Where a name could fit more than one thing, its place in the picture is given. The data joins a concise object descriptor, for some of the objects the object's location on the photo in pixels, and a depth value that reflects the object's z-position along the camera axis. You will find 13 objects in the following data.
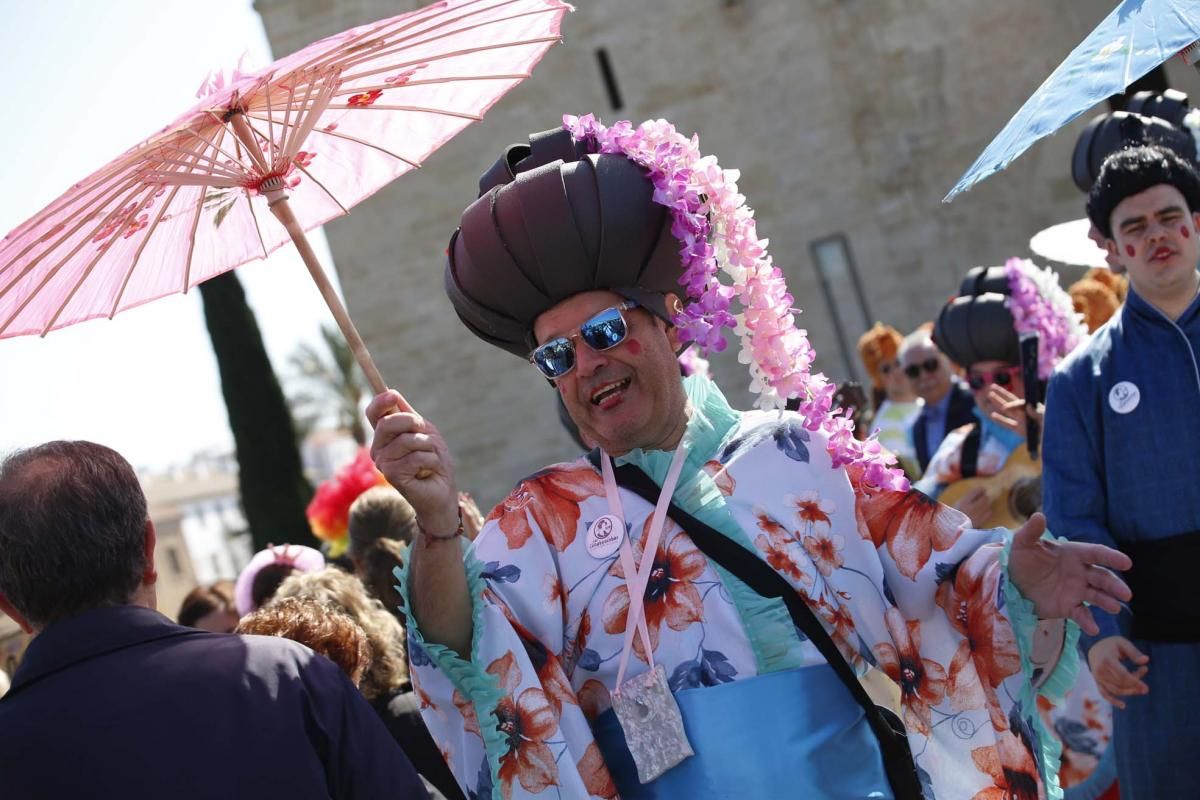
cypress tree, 15.69
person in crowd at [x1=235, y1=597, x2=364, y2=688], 3.40
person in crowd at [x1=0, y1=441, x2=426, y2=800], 2.07
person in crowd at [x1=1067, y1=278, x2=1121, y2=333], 6.58
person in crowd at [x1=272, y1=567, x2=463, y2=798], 3.70
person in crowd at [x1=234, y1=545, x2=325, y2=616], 4.96
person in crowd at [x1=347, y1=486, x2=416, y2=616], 4.52
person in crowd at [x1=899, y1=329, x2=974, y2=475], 6.80
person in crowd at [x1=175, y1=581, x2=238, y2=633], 5.43
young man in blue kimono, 3.51
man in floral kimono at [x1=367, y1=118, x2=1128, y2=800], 2.53
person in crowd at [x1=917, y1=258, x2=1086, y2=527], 5.39
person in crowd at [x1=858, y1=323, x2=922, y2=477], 7.34
